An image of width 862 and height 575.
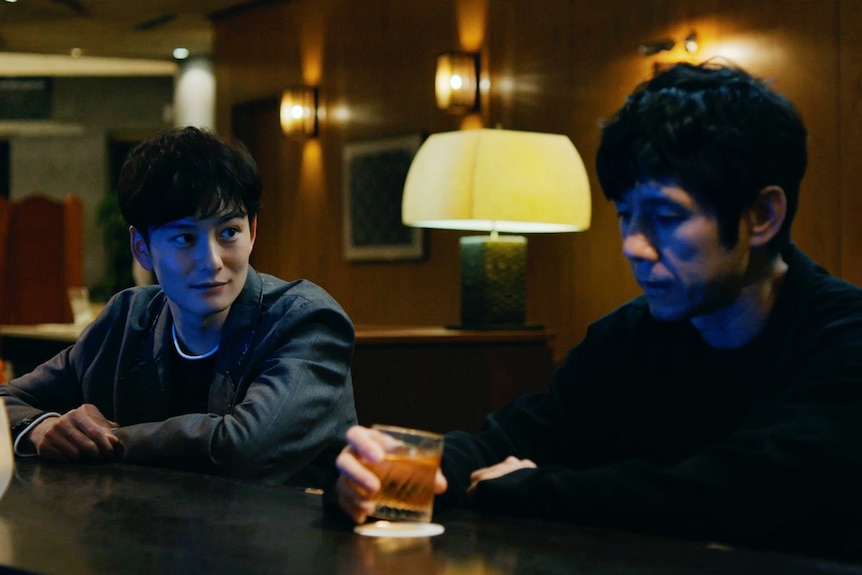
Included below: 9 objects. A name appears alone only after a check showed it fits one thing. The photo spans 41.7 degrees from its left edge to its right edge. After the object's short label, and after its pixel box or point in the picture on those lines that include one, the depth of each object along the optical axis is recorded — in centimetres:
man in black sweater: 118
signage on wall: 1254
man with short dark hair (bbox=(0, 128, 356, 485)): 175
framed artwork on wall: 614
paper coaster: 109
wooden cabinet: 397
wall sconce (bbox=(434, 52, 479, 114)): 564
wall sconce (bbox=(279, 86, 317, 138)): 697
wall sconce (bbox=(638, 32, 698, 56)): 457
